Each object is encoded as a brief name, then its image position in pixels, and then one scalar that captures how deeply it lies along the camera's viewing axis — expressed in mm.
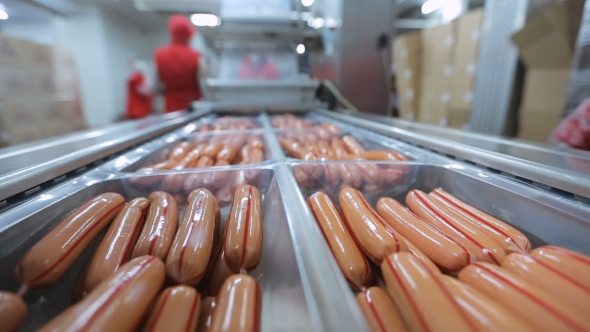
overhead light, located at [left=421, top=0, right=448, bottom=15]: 4802
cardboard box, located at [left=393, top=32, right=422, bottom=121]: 3609
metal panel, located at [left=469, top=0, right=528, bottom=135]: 2340
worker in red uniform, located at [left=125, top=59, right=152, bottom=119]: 4895
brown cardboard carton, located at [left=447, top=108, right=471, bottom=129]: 2926
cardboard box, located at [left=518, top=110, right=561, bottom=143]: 2162
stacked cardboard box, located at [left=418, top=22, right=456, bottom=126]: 3129
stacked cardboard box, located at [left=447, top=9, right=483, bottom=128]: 2734
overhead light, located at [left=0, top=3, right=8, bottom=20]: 3804
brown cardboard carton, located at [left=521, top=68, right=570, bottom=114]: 2068
